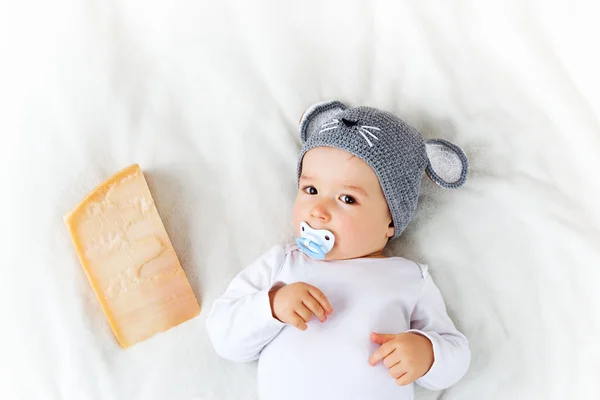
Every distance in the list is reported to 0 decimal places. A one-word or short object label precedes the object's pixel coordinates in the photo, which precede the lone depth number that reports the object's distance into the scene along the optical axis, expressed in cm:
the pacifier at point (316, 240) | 124
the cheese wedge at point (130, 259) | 130
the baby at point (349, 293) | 120
